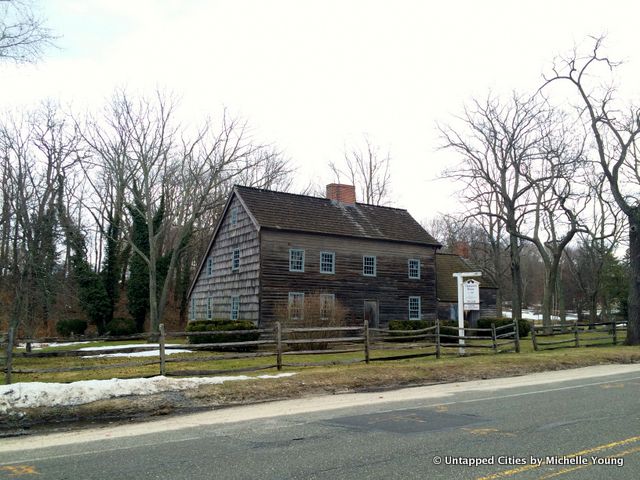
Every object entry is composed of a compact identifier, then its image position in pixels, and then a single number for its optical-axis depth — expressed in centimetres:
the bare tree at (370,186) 5484
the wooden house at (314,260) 2742
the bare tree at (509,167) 3419
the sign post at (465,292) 1998
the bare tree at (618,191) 2642
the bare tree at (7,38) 1373
